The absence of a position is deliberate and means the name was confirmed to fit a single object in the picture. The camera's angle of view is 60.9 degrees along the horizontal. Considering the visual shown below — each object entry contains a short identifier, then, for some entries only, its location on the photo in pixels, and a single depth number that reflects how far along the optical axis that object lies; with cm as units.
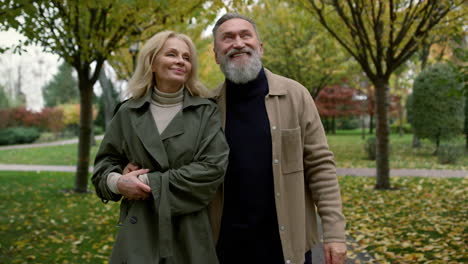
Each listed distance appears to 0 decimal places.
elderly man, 221
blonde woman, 200
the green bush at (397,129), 4022
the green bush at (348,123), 4944
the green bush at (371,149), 1677
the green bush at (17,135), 3062
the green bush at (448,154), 1509
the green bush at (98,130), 4503
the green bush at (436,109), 1755
